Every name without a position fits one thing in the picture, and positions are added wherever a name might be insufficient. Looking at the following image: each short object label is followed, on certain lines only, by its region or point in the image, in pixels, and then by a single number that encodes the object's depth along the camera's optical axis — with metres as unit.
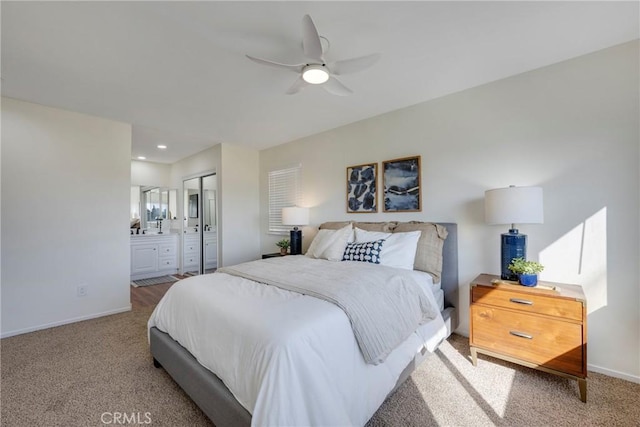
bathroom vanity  5.17
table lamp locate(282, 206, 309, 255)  3.93
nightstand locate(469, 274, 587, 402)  1.76
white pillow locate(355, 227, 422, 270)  2.49
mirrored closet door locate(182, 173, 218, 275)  5.43
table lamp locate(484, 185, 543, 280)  2.04
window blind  4.40
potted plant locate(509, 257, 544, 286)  2.02
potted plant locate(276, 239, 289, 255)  4.14
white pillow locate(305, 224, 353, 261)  2.87
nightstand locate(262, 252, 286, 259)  4.12
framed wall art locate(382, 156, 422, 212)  3.02
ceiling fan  1.57
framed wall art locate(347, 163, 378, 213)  3.37
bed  1.12
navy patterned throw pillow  2.55
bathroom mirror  5.76
